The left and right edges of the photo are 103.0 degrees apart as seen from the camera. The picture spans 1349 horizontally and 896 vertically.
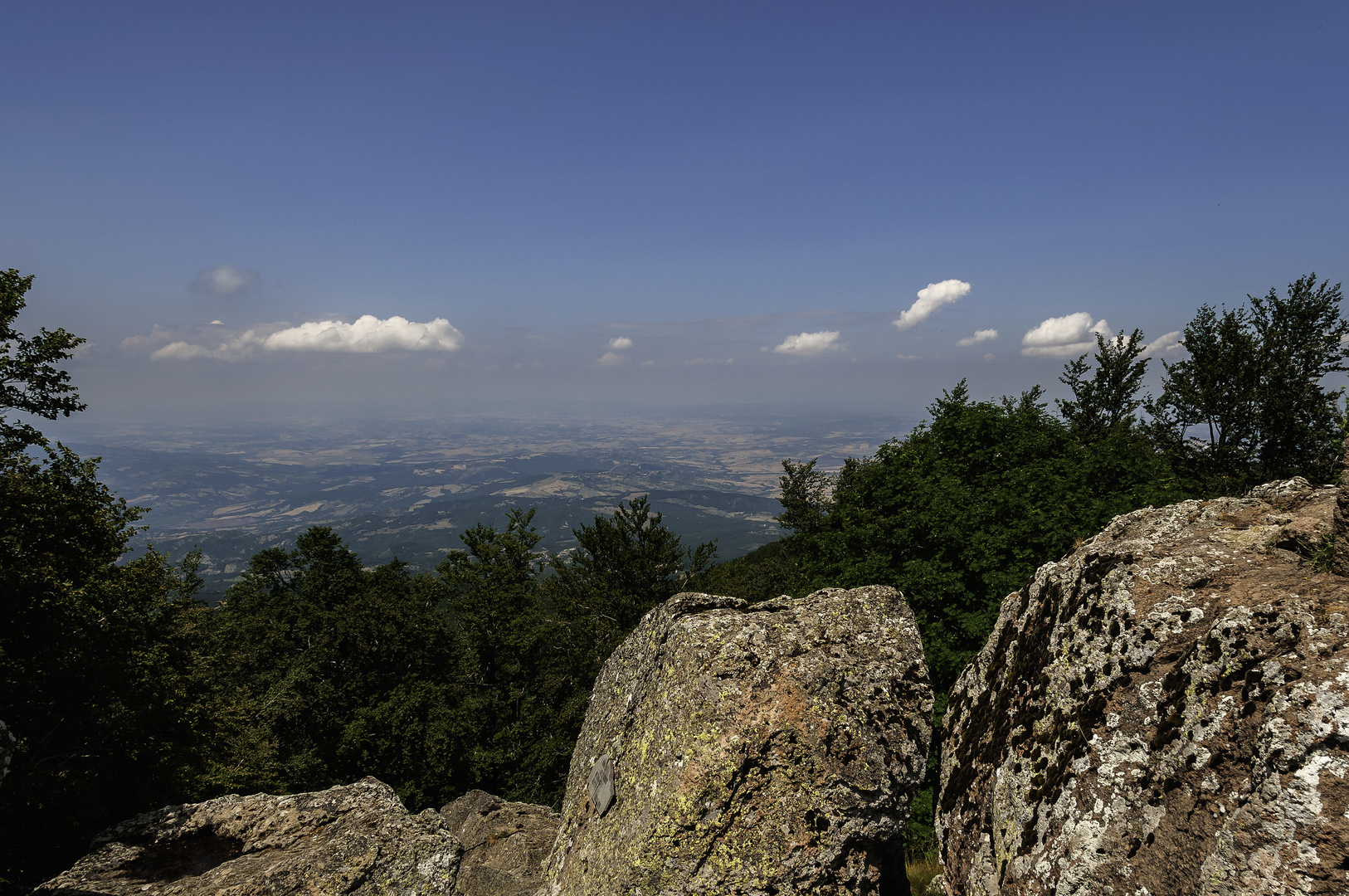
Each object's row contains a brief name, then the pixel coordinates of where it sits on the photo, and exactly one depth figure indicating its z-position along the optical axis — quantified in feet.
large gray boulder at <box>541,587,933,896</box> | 20.57
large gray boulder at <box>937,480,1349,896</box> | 11.27
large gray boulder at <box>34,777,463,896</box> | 29.04
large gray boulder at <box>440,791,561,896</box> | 35.58
